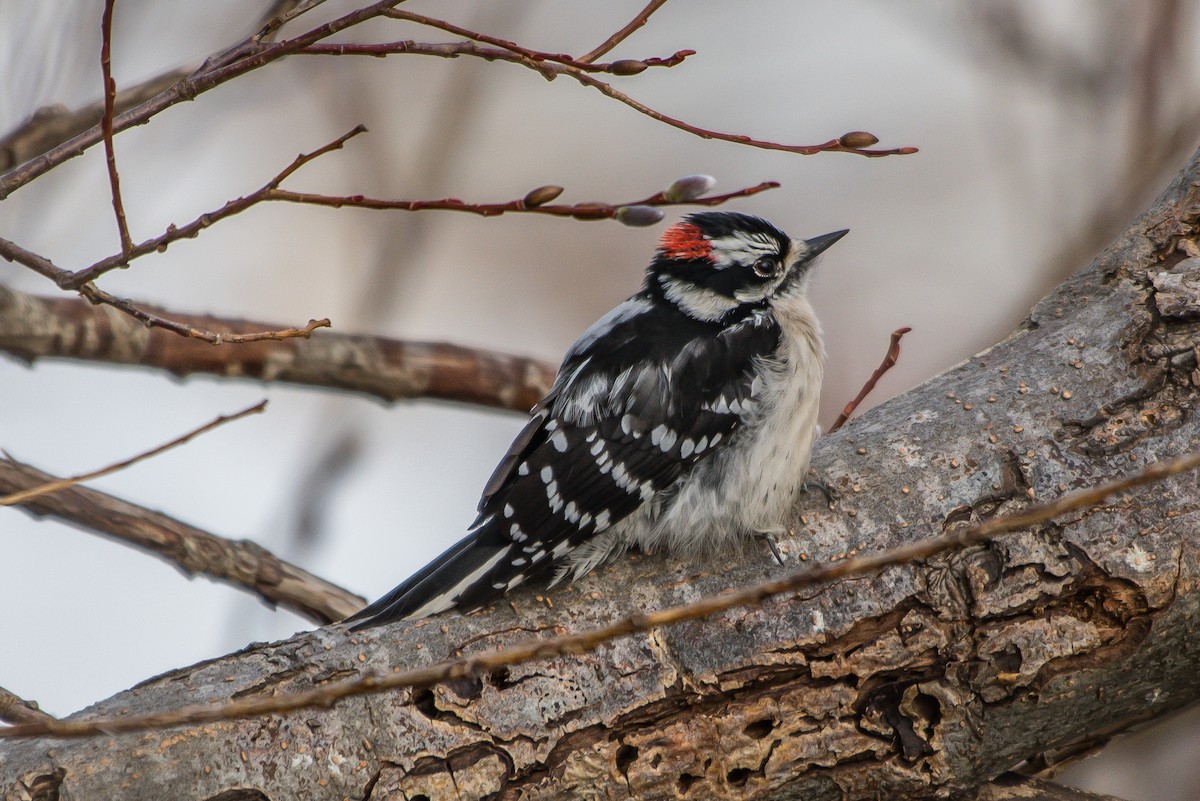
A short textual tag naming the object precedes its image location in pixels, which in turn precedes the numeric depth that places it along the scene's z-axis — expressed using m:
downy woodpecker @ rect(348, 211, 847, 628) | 4.89
